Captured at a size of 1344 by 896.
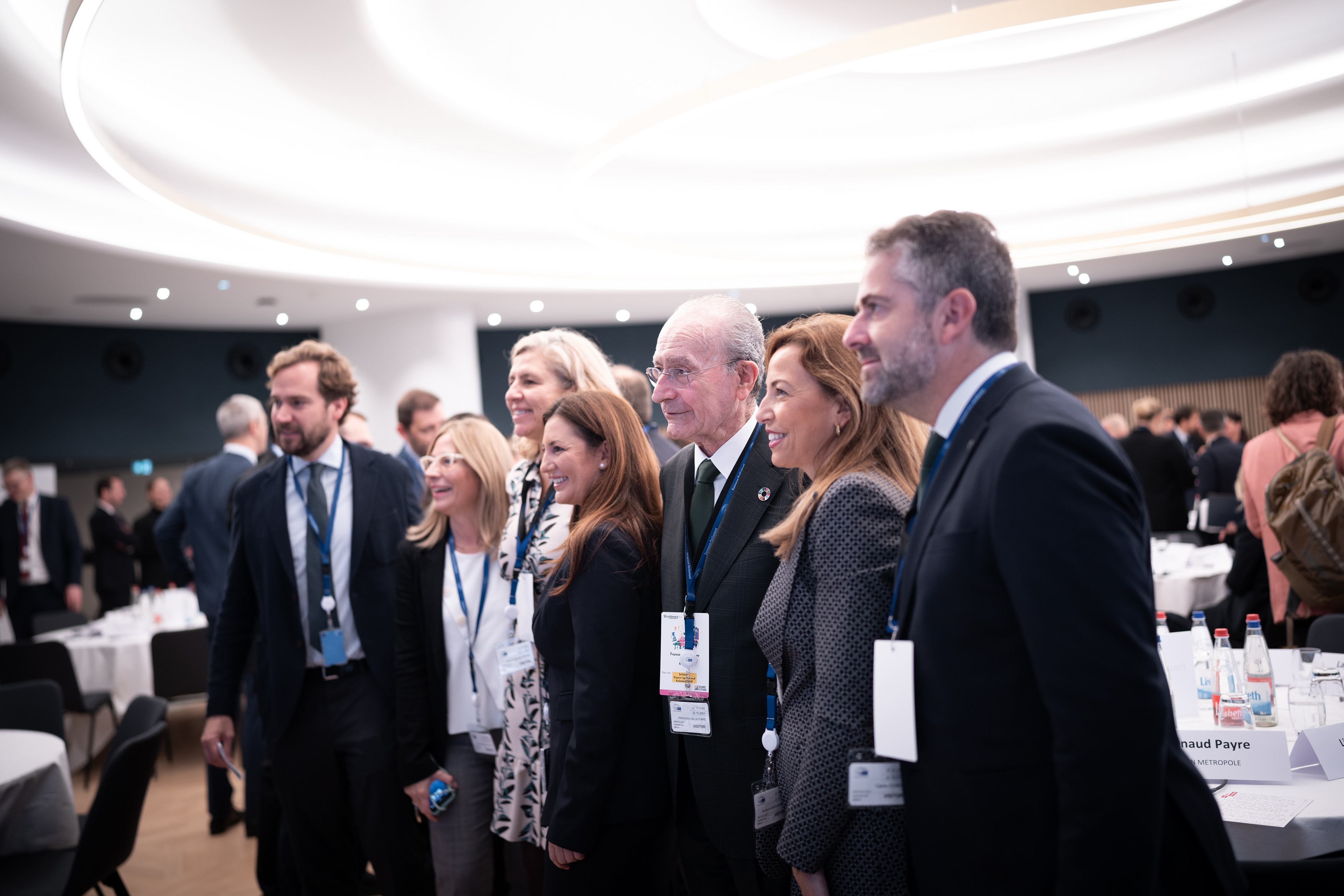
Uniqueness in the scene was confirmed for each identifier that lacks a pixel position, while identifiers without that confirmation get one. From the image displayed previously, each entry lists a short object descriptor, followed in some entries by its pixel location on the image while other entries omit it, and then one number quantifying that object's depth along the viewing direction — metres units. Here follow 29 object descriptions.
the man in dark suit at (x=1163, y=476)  7.54
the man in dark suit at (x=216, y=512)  4.63
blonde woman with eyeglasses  2.55
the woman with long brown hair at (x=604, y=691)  1.93
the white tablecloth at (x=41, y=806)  2.89
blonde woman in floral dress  2.35
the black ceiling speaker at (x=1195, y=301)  12.39
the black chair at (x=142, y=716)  3.08
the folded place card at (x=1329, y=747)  1.95
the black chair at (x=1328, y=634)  3.02
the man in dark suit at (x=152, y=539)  9.09
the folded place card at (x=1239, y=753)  1.93
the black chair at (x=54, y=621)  6.48
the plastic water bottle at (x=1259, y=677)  2.31
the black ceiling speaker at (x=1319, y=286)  11.80
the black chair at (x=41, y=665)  5.20
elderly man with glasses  1.80
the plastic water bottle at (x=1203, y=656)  2.59
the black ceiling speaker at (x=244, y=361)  10.82
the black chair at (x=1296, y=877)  1.31
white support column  10.16
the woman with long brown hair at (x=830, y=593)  1.45
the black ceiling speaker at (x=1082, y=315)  12.95
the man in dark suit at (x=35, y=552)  7.61
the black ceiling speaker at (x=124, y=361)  9.99
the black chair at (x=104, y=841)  2.63
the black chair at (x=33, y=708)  3.57
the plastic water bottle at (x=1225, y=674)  2.31
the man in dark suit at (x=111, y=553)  8.48
